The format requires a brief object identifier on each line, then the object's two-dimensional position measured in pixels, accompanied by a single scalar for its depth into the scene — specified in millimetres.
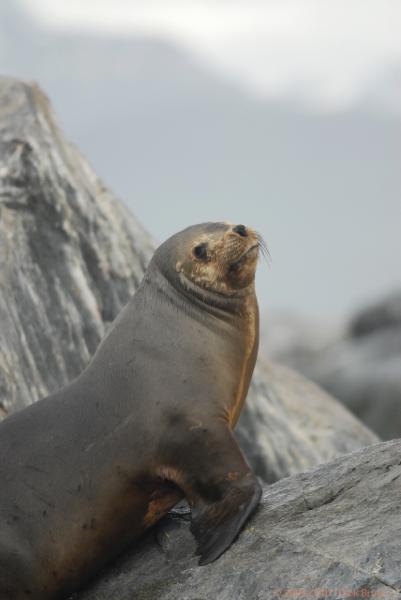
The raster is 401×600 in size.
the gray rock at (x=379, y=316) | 52594
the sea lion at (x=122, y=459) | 12781
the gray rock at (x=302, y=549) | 10805
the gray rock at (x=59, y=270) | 19766
